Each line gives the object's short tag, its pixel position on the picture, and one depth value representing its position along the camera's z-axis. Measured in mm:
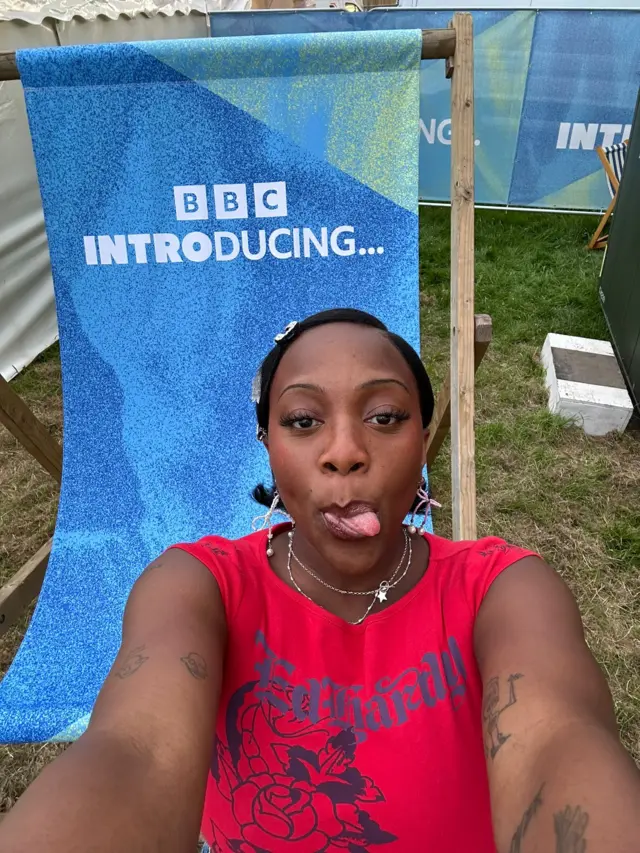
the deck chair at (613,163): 4875
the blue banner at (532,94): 5277
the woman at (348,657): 794
